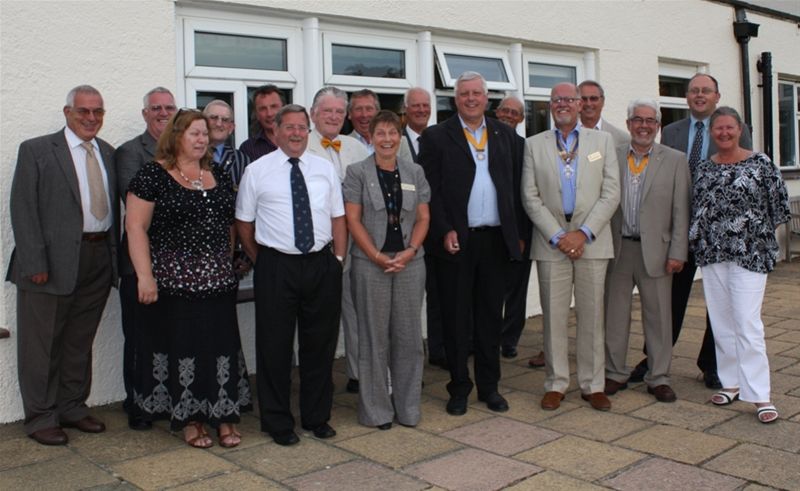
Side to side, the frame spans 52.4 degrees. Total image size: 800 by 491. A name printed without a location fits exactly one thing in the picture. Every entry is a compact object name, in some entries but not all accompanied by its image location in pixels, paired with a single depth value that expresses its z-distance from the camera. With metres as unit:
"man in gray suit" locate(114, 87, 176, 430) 4.62
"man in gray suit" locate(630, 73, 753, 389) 5.31
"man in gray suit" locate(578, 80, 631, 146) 5.58
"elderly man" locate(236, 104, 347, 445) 4.24
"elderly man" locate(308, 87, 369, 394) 4.81
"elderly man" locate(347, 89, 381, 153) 5.47
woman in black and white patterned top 4.64
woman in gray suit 4.46
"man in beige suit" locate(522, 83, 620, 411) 4.81
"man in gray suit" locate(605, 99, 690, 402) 4.98
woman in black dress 4.11
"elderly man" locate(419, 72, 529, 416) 4.74
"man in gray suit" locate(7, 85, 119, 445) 4.32
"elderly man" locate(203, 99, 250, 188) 4.80
